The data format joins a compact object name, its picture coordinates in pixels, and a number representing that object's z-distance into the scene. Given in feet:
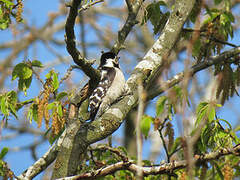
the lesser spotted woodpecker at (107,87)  34.06
